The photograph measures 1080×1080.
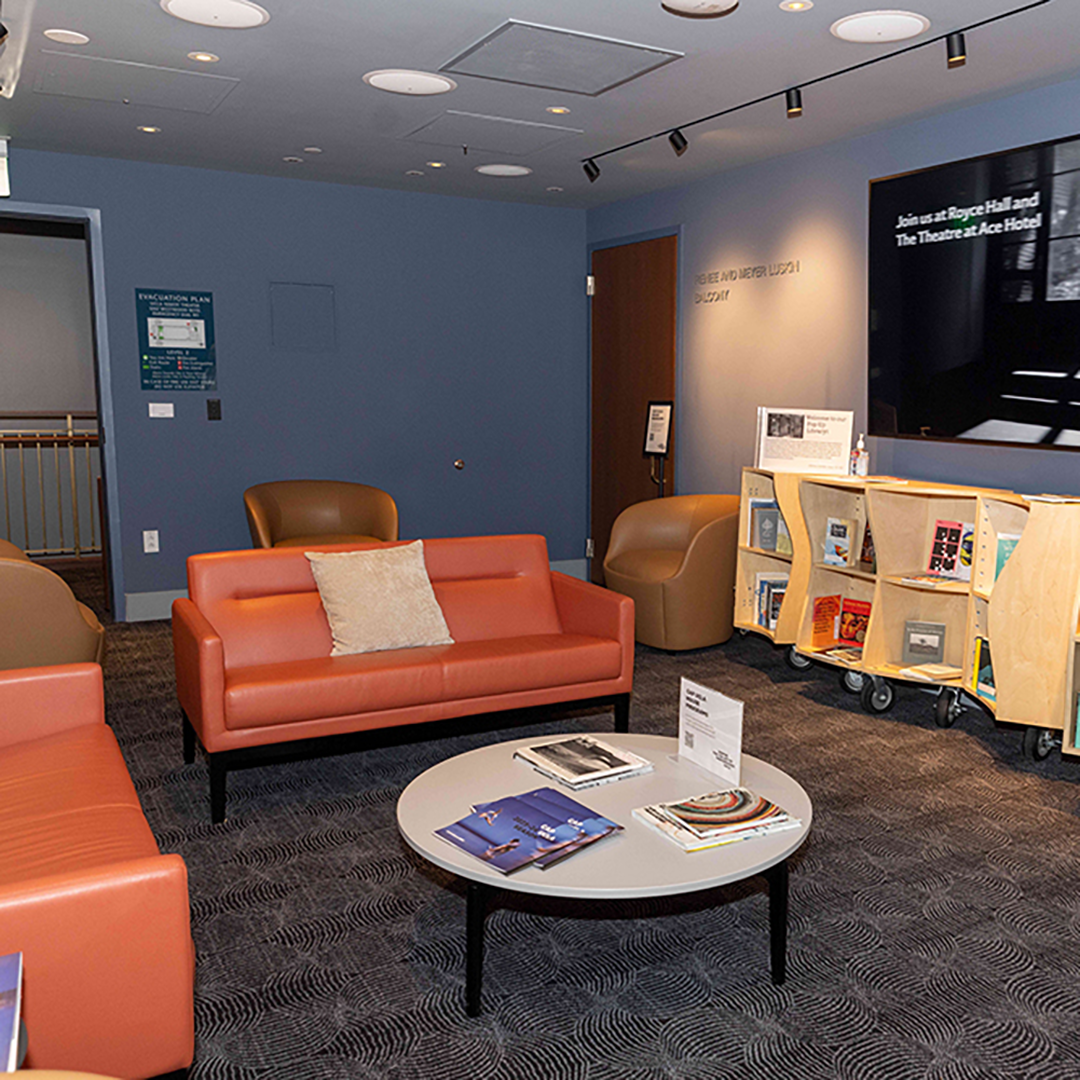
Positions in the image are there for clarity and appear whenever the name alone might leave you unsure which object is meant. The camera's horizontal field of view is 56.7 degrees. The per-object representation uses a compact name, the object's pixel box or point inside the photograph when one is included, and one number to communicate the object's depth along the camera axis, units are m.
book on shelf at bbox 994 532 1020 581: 4.13
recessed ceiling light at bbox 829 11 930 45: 3.67
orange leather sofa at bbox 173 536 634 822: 3.44
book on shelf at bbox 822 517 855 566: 4.99
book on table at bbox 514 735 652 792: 2.78
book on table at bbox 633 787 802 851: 2.39
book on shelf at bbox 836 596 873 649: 4.99
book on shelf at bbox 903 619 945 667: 4.66
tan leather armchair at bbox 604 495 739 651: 5.52
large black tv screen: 4.35
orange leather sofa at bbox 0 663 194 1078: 1.77
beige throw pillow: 3.93
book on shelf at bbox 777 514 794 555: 5.42
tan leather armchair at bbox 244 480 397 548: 6.28
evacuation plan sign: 6.33
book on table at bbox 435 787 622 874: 2.29
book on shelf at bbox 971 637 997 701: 4.24
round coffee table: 2.20
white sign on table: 2.71
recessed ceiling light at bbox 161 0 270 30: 3.58
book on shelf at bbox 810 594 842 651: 5.03
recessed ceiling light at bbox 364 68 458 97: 4.38
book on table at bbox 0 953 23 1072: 1.13
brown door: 6.91
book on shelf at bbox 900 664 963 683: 4.40
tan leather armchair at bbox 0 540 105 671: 3.92
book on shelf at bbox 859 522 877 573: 4.85
